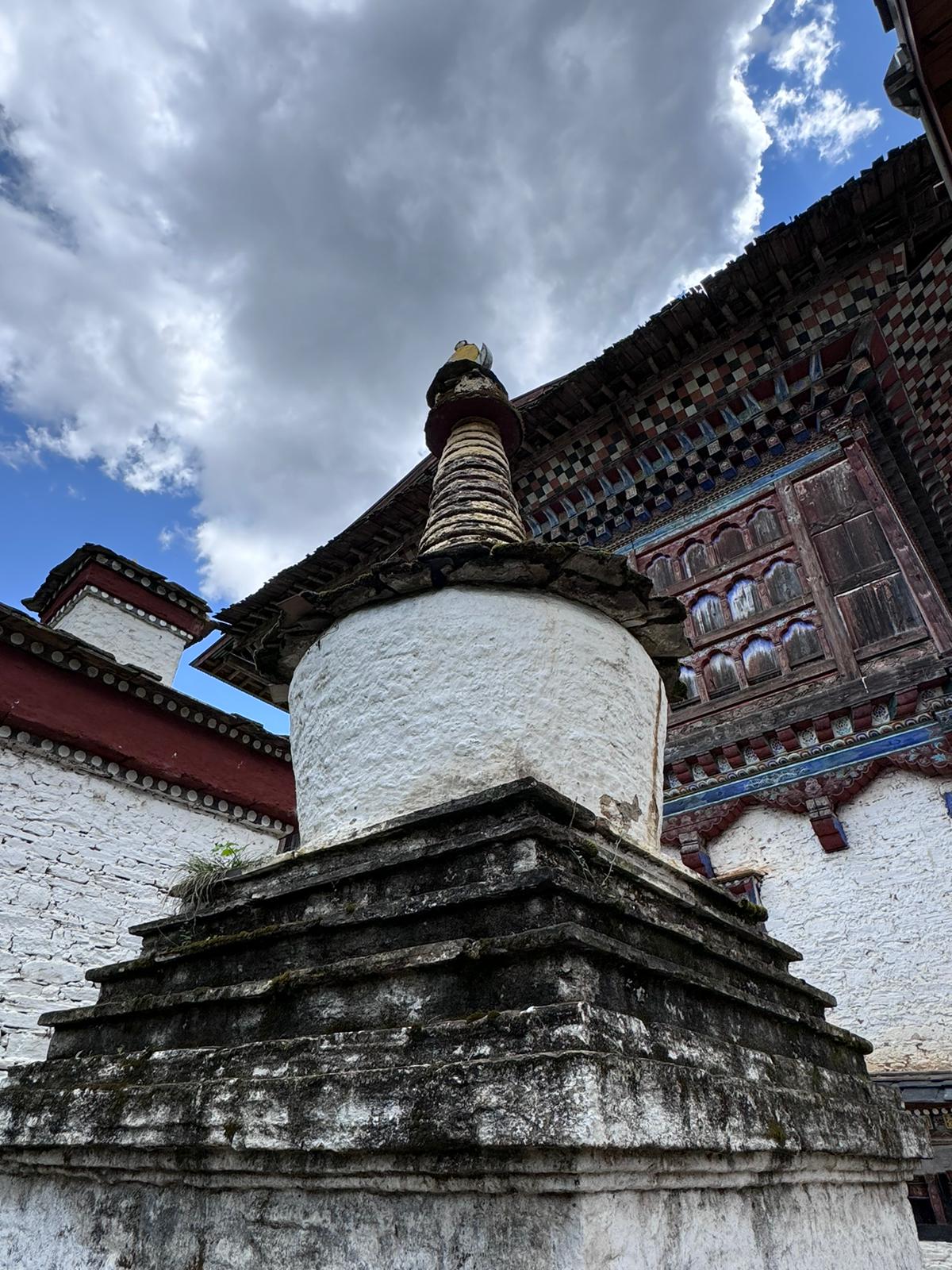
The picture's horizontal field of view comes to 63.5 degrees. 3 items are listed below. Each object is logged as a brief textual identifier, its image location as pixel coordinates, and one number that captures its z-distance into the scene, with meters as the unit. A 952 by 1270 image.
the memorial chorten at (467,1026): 1.55
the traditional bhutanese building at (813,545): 6.75
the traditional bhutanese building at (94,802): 5.59
